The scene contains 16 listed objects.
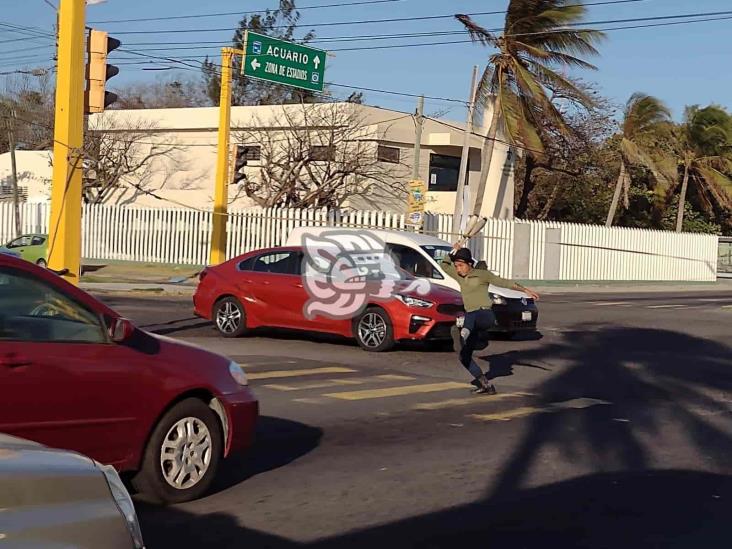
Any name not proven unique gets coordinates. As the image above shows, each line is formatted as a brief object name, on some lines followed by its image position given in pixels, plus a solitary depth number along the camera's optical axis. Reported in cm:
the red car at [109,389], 582
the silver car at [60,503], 311
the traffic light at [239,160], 2667
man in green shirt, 1147
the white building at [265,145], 4041
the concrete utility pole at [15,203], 3797
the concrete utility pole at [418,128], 3291
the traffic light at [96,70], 1353
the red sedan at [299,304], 1473
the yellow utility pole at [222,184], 2625
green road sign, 2497
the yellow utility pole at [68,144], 1365
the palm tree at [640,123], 5109
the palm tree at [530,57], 3538
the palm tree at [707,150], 5472
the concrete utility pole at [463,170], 3338
